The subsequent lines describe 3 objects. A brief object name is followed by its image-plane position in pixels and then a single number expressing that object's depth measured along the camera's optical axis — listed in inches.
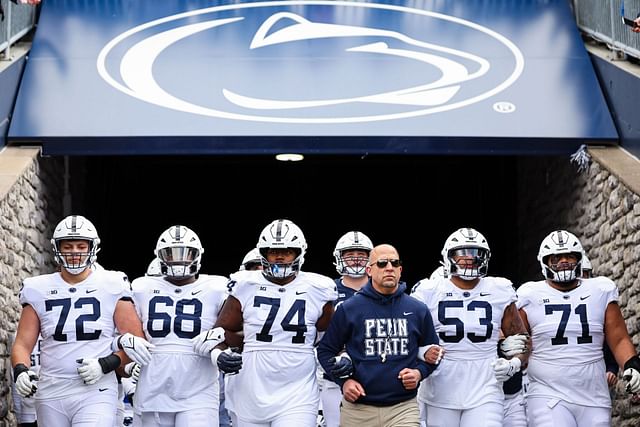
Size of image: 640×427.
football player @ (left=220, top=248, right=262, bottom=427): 392.5
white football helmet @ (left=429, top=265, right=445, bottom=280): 408.0
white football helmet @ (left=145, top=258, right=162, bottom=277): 455.2
